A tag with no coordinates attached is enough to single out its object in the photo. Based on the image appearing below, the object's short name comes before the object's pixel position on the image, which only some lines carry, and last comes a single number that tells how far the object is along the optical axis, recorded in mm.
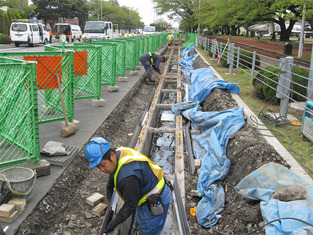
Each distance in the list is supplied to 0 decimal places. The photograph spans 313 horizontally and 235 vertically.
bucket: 3758
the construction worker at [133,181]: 2709
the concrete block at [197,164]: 5756
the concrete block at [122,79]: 12156
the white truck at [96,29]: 25859
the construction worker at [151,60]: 12513
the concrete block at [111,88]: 10302
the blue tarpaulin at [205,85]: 9320
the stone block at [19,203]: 3686
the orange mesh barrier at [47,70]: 5429
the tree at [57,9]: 56984
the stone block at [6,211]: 3509
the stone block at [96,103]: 8375
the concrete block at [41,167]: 4492
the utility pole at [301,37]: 13062
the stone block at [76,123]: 6395
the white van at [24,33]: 25094
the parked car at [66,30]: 33625
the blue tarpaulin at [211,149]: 4473
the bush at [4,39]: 27750
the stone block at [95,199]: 4465
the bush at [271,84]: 7996
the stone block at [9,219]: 3520
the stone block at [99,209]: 4289
